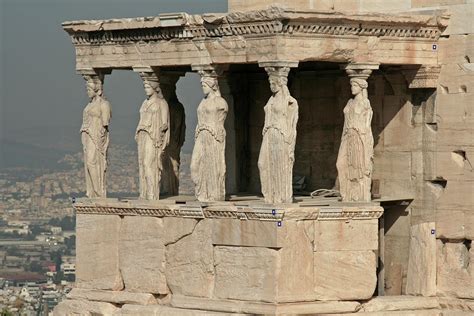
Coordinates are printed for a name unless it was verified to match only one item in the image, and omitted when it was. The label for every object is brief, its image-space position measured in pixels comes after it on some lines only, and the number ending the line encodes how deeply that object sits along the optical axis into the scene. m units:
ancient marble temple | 37.44
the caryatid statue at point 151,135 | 39.31
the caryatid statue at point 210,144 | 38.31
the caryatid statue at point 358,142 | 38.12
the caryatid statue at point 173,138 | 40.19
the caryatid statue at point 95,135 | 40.19
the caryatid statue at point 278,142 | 37.31
